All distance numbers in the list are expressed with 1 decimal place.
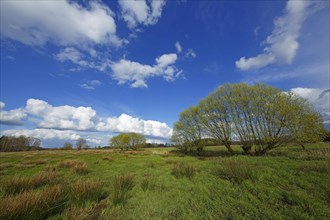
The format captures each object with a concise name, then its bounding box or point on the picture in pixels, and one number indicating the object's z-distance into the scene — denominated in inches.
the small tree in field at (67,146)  4321.1
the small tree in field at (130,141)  3230.3
